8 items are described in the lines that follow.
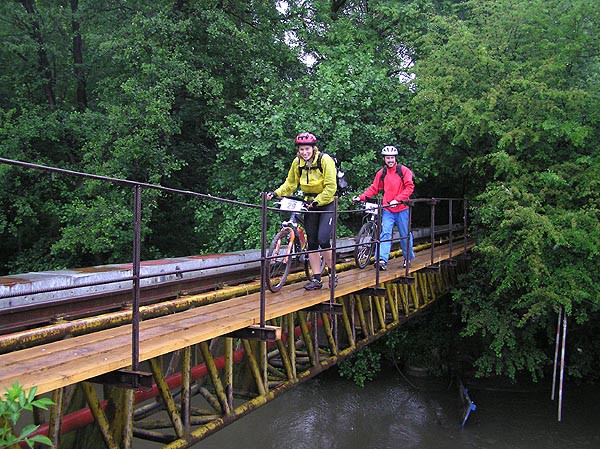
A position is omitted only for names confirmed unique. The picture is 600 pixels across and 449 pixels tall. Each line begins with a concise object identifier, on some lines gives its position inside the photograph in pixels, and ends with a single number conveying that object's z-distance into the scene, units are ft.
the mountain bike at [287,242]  21.11
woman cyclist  21.12
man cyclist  28.50
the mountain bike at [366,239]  28.79
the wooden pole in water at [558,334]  36.56
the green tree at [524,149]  35.19
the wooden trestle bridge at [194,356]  11.34
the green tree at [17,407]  6.35
